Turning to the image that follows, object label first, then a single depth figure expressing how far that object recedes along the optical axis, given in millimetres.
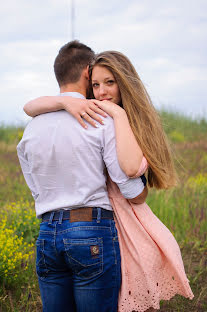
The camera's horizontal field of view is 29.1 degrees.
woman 2221
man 2115
